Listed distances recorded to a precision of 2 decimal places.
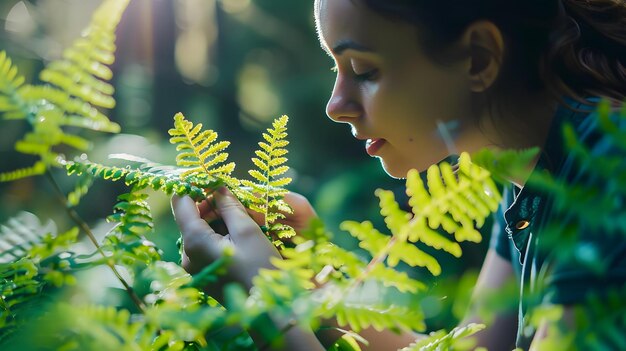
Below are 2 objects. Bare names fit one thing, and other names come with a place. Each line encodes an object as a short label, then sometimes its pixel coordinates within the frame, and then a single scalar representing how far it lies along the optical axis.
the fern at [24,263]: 0.36
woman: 0.92
